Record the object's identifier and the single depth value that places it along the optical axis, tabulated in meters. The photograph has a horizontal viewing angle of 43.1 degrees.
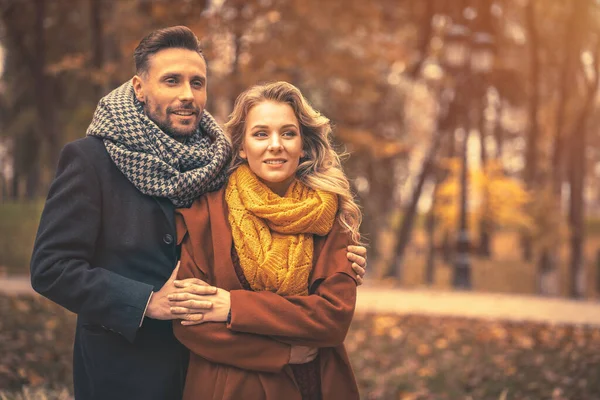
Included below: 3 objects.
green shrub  18.81
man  3.01
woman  3.02
